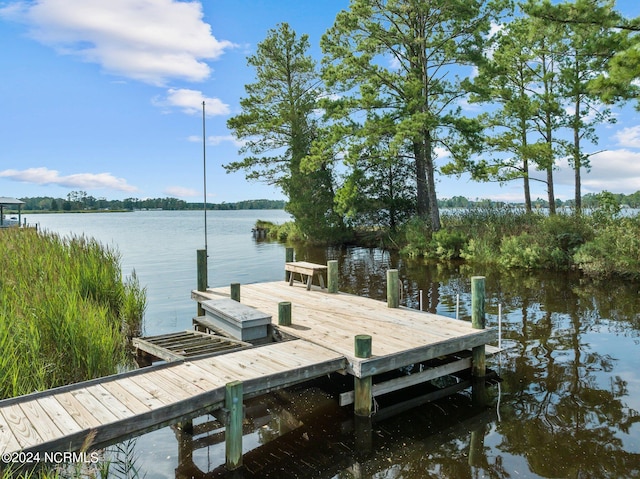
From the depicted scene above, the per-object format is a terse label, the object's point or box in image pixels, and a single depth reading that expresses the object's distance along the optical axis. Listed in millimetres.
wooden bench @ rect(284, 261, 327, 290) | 10476
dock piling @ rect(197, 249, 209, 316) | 10516
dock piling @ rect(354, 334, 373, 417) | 5777
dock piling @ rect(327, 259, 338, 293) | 10211
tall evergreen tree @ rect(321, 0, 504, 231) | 19781
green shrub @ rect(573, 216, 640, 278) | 14305
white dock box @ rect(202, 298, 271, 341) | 7102
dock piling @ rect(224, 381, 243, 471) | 4680
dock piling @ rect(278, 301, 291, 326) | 7480
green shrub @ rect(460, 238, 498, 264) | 18500
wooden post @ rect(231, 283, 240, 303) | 9237
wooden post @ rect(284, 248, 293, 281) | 12000
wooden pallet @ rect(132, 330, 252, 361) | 6570
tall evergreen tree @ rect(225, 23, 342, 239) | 28891
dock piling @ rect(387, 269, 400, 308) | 8778
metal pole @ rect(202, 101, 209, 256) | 11406
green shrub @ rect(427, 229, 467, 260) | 20312
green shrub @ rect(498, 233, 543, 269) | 16797
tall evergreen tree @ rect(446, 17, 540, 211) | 21141
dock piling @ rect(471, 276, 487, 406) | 7160
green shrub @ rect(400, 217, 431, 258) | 21719
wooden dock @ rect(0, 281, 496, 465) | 4035
